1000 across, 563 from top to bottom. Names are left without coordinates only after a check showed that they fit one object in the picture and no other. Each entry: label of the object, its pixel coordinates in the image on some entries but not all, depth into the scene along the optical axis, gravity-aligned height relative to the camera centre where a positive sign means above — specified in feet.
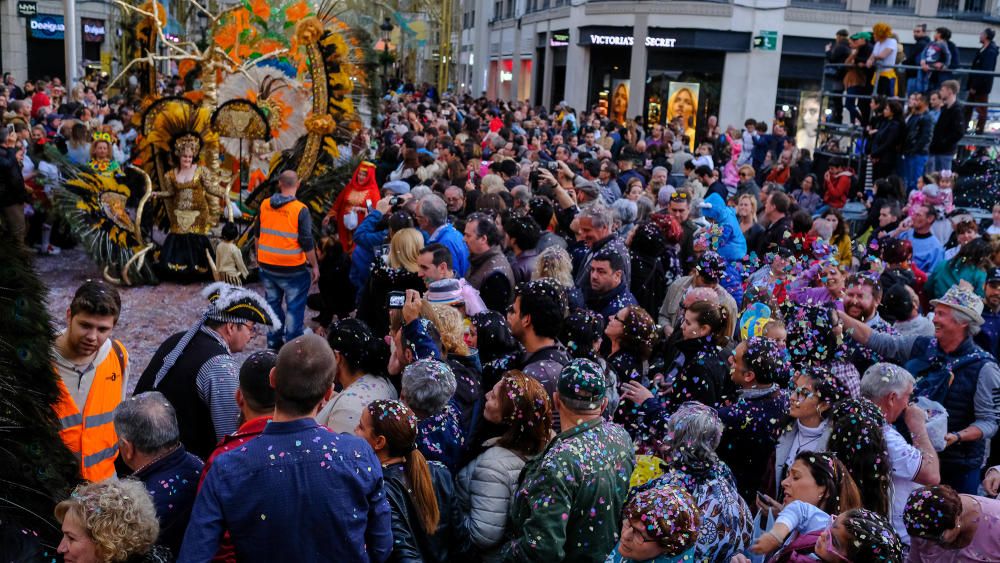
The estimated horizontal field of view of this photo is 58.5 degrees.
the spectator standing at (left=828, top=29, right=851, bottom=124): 46.91 +4.43
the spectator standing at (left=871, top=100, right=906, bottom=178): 38.73 +0.28
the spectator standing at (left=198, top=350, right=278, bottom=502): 11.17 -3.43
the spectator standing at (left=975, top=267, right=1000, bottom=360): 18.85 -3.51
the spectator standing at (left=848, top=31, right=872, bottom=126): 45.01 +3.35
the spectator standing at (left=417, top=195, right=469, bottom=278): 22.91 -2.84
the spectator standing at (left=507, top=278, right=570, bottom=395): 15.24 -3.36
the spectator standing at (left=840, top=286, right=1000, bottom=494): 16.42 -4.30
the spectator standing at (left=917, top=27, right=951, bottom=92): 42.09 +3.98
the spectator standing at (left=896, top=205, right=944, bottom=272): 25.75 -2.74
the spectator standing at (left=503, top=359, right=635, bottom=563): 10.99 -4.46
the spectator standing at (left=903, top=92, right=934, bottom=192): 37.35 +0.44
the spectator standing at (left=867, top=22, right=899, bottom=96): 43.42 +4.17
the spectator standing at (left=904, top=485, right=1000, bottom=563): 11.32 -4.74
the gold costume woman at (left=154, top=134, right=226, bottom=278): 34.01 -4.01
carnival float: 34.09 -1.22
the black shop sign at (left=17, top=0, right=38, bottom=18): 90.99 +8.72
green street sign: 86.33 +9.26
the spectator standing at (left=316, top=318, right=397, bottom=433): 13.70 -3.82
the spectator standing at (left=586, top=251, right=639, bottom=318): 19.51 -3.35
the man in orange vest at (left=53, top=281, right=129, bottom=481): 13.37 -4.19
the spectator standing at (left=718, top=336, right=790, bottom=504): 13.96 -4.28
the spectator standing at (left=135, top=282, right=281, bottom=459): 13.73 -4.19
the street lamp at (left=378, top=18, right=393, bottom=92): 87.17 +8.59
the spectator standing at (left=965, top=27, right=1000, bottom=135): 42.70 +3.93
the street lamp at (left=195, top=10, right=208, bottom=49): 48.16 +4.42
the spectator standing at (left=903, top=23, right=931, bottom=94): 44.88 +4.89
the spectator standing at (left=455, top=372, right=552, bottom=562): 11.87 -4.53
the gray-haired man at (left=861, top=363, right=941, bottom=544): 13.33 -4.39
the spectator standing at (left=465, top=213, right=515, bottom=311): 20.51 -3.33
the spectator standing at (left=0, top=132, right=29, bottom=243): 31.50 -3.06
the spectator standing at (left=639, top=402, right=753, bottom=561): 11.43 -4.50
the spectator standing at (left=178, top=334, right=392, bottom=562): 9.02 -3.80
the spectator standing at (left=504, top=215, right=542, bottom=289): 22.25 -2.94
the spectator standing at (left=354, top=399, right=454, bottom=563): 10.95 -4.48
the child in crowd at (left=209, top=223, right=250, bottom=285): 30.90 -5.27
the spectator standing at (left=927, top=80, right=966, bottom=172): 37.45 +0.78
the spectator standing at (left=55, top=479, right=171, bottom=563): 8.99 -4.25
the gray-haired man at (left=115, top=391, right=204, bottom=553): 10.56 -4.27
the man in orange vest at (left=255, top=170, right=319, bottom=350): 26.35 -3.88
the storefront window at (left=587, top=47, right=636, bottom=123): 93.25 +5.04
